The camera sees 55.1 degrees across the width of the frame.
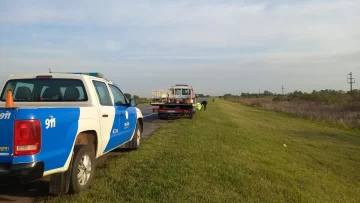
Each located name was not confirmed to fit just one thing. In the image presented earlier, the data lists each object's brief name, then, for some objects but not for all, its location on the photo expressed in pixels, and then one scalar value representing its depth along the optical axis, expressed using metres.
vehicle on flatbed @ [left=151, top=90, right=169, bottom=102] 20.54
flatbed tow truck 20.16
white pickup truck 4.07
